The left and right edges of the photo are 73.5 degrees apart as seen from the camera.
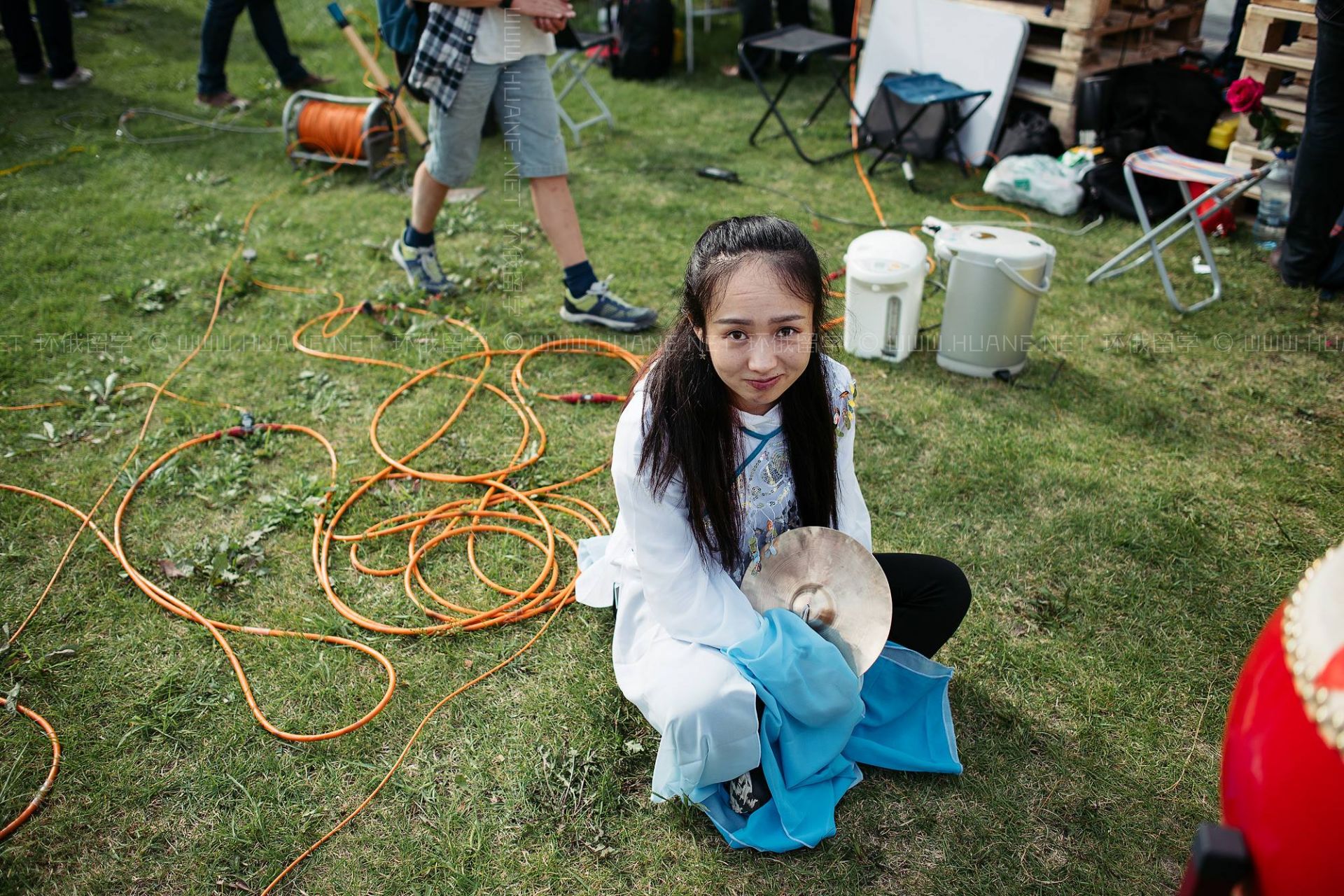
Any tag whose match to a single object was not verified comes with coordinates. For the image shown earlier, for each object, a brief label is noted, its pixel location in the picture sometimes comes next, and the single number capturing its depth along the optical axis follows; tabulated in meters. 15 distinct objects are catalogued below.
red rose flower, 3.96
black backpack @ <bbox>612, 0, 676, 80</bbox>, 7.02
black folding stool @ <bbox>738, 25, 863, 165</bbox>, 5.55
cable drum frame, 5.41
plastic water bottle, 4.20
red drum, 1.01
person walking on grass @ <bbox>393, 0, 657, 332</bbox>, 3.35
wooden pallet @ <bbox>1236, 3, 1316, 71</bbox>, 4.16
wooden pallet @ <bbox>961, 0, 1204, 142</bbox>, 5.04
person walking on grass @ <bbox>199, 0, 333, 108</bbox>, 6.29
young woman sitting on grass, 1.78
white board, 5.24
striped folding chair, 3.70
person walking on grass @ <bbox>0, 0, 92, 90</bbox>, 6.82
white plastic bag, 4.75
